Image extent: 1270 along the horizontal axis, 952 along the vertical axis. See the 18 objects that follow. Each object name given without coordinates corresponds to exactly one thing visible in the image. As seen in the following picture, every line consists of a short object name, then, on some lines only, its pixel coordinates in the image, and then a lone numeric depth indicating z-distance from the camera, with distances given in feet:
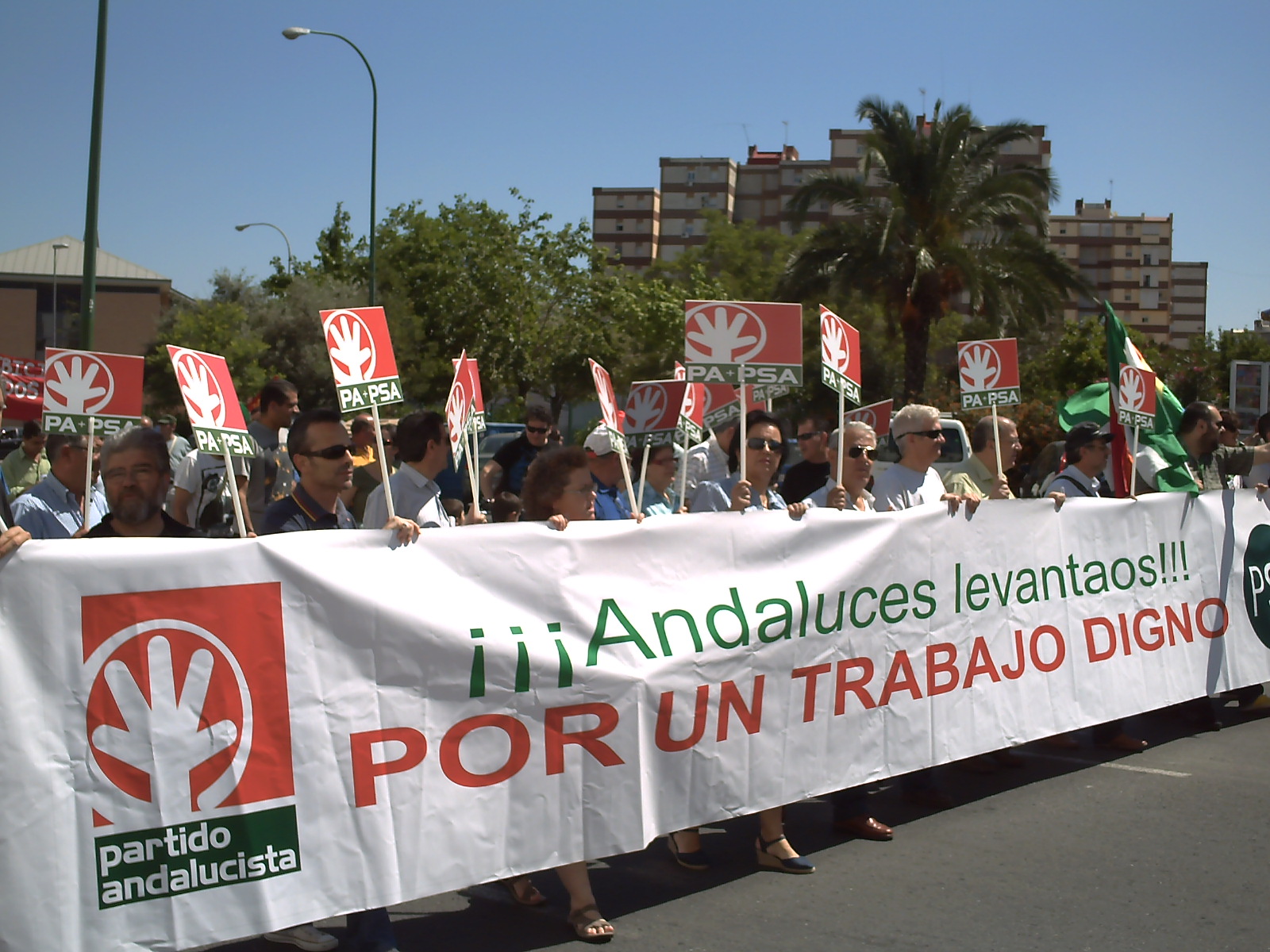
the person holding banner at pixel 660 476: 21.75
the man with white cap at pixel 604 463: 21.90
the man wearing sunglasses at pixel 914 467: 20.68
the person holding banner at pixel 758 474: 20.22
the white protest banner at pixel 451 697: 11.34
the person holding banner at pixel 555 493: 15.44
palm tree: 86.38
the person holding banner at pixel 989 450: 25.29
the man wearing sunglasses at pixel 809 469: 30.17
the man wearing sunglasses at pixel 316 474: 14.47
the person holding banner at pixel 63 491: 21.45
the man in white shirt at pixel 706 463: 29.01
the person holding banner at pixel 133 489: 13.52
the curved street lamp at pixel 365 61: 86.68
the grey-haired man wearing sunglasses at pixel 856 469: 20.30
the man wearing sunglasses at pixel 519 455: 28.60
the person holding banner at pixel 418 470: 17.66
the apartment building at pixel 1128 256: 432.25
